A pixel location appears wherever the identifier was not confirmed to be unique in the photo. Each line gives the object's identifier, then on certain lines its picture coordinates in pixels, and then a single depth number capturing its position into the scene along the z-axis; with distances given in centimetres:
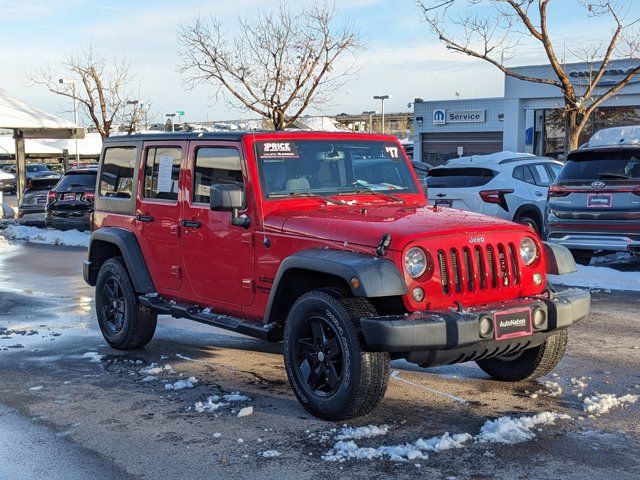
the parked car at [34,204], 2069
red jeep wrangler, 521
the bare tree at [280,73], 2216
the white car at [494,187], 1452
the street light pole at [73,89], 3256
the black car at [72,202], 1800
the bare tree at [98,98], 2989
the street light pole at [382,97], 5091
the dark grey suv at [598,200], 1132
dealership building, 3034
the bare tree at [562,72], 1683
